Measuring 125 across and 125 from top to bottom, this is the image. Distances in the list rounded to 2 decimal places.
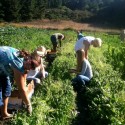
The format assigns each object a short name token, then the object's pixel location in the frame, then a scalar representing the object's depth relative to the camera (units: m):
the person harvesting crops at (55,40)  4.90
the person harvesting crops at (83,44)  3.39
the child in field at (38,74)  3.03
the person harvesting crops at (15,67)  2.21
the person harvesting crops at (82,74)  3.29
